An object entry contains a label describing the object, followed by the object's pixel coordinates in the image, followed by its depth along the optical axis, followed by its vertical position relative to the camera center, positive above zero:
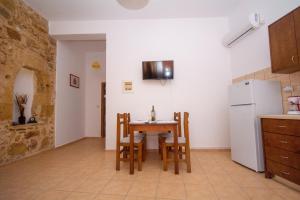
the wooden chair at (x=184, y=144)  2.23 -0.53
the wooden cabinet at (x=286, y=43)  1.73 +0.77
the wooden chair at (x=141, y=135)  2.78 -0.47
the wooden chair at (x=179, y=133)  2.56 -0.46
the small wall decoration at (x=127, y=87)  3.51 +0.52
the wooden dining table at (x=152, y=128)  2.25 -0.28
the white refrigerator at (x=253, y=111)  2.13 -0.07
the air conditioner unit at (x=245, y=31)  2.57 +1.40
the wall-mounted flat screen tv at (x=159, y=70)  3.34 +0.86
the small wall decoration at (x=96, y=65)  5.17 +1.55
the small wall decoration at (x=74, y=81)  4.50 +0.93
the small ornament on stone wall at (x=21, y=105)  2.95 +0.15
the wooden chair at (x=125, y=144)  2.31 -0.52
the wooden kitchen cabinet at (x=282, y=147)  1.58 -0.48
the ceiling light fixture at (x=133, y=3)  1.96 +1.38
